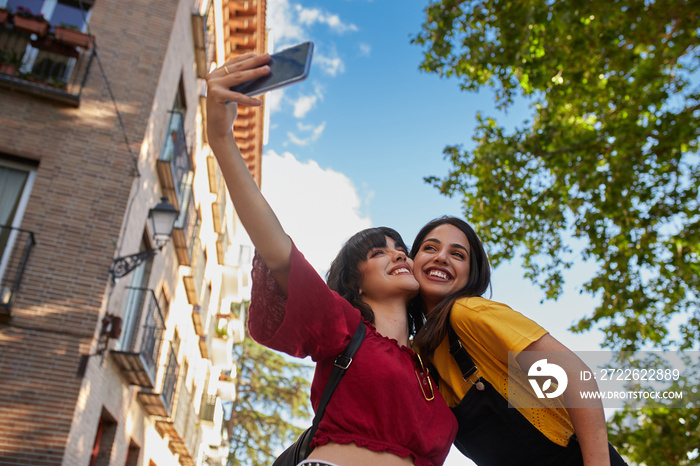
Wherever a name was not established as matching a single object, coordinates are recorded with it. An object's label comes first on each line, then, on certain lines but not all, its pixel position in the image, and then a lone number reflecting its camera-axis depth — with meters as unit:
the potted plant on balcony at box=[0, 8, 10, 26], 10.50
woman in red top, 2.02
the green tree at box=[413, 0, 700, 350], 10.06
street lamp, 9.70
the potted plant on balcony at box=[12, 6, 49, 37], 10.48
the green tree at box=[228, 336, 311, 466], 27.08
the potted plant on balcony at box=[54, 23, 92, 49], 10.50
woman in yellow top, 2.12
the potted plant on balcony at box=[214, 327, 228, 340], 23.41
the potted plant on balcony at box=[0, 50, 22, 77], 10.24
